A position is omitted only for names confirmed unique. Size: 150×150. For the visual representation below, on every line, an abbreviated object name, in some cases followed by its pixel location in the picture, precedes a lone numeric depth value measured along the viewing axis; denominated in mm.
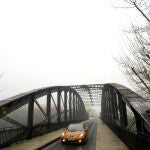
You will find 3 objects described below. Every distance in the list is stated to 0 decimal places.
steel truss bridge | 9938
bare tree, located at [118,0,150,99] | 10263
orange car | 14501
